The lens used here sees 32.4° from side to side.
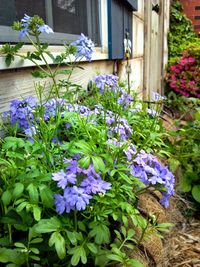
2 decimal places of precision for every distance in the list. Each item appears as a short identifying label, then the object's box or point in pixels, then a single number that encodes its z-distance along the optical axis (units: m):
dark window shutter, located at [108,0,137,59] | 2.54
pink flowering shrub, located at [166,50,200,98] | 5.40
